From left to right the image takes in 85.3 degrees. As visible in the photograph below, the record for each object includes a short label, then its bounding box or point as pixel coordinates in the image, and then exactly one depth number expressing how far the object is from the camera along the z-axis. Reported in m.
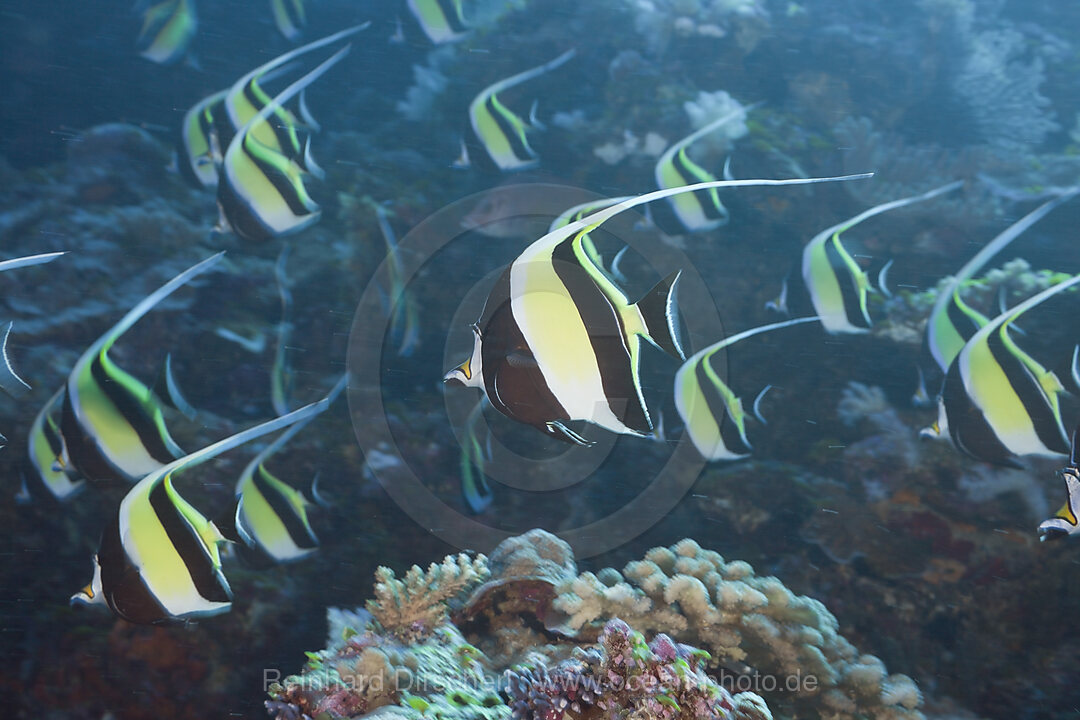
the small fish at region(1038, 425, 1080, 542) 1.61
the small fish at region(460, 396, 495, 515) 3.30
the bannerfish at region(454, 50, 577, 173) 3.12
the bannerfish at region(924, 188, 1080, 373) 2.64
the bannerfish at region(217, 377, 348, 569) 2.20
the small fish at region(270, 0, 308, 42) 3.63
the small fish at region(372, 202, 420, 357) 3.57
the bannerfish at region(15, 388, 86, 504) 2.22
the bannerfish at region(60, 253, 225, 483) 2.01
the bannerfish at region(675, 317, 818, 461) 2.66
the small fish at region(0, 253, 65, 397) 1.91
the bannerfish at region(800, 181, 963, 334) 2.84
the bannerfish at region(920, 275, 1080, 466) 2.10
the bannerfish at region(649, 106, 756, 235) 3.20
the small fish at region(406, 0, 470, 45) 3.34
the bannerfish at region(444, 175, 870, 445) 1.03
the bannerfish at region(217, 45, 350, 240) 2.40
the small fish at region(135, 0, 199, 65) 3.82
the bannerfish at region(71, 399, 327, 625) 1.66
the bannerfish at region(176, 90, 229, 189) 2.90
